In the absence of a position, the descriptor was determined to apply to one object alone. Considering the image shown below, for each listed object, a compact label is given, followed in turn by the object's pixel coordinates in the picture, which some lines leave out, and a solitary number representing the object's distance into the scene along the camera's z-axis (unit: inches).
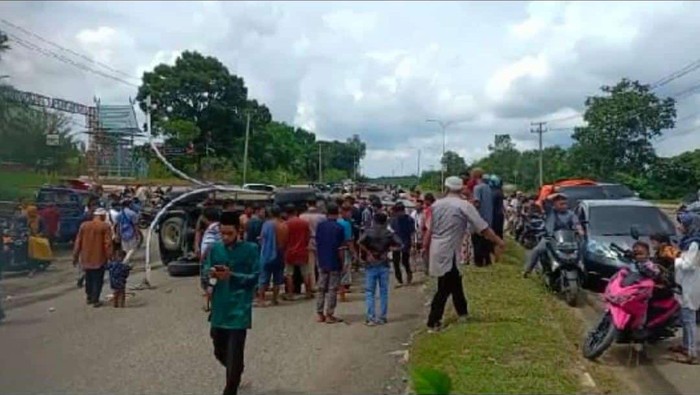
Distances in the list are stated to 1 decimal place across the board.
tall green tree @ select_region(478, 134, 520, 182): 2947.8
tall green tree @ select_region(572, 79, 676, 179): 2235.5
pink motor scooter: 328.5
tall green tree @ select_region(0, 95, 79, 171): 739.4
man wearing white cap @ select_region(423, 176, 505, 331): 360.5
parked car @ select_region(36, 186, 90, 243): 848.9
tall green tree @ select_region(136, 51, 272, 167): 2193.7
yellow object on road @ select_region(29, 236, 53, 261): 683.4
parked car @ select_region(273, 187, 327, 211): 649.9
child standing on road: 487.8
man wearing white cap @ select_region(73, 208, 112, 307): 486.0
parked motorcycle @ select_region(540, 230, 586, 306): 472.7
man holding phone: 260.2
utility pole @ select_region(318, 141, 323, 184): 3892.0
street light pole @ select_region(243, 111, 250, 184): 2085.0
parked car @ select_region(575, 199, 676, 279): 509.0
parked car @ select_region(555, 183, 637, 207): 908.6
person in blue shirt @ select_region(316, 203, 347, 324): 424.8
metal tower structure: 1485.0
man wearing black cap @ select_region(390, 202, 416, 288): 573.0
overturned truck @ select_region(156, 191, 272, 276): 682.8
